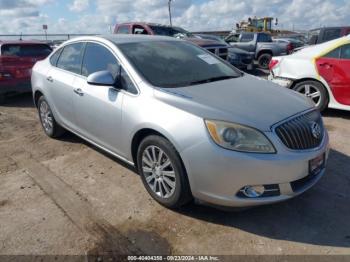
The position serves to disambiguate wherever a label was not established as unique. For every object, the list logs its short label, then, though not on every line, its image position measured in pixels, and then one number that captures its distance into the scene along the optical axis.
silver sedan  2.72
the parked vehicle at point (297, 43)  20.91
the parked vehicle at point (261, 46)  15.31
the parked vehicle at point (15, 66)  7.77
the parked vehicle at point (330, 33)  12.30
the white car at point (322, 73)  5.83
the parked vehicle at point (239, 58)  11.77
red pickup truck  10.94
